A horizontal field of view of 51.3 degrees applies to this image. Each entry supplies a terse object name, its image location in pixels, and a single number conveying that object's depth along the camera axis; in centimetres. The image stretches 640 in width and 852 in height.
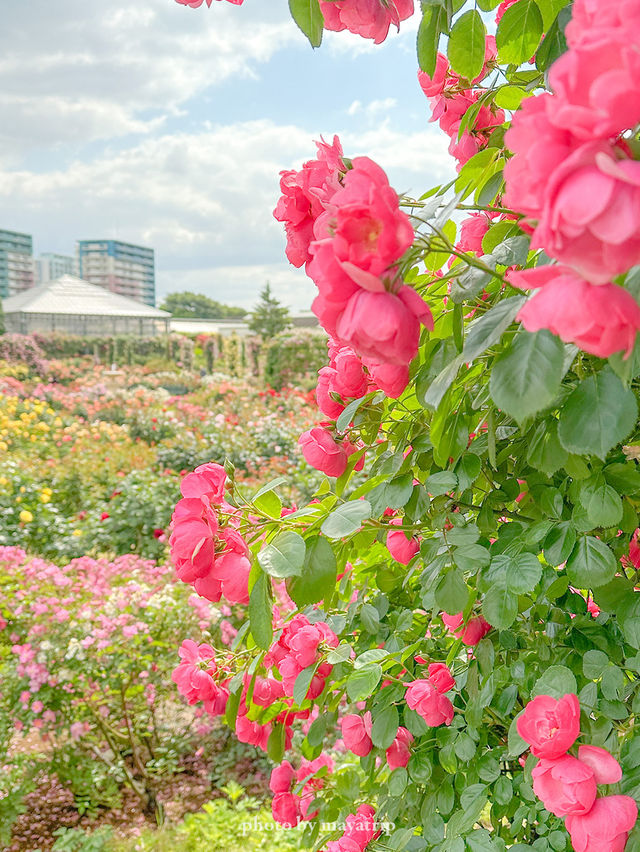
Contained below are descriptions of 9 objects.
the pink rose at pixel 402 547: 82
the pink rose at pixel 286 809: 107
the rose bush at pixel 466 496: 25
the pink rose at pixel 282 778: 109
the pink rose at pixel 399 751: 85
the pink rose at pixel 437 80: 80
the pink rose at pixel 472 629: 80
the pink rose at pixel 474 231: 81
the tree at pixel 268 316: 2044
